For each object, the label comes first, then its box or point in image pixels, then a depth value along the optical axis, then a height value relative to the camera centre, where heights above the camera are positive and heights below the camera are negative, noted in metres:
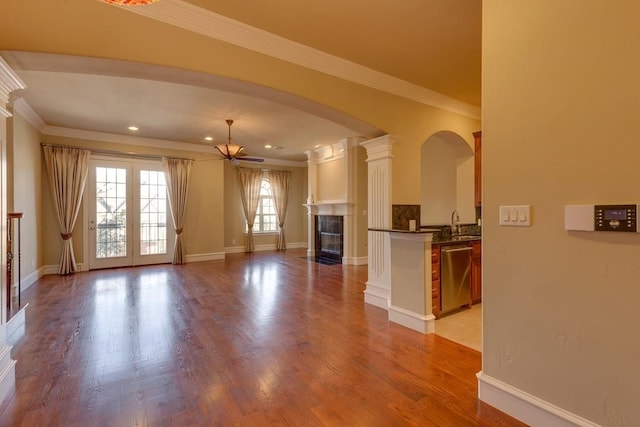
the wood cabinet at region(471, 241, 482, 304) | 3.94 -0.82
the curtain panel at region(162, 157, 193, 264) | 7.18 +0.43
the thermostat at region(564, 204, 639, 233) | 1.41 -0.04
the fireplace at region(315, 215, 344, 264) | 7.79 -0.77
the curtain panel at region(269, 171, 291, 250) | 9.70 +0.52
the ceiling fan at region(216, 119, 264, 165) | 5.46 +1.13
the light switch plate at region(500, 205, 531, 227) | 1.79 -0.04
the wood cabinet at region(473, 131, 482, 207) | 4.39 +0.65
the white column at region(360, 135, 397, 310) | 3.94 -0.09
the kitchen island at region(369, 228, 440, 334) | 3.19 -0.79
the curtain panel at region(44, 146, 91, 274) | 5.86 +0.53
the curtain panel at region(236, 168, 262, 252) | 9.16 +0.53
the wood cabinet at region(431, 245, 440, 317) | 3.50 -0.83
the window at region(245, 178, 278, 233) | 9.70 -0.07
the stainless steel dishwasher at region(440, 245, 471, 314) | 3.62 -0.84
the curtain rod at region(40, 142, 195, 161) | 5.95 +1.31
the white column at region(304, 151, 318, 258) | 8.63 +0.34
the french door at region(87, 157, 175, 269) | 6.48 -0.06
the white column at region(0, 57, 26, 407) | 2.03 -0.16
